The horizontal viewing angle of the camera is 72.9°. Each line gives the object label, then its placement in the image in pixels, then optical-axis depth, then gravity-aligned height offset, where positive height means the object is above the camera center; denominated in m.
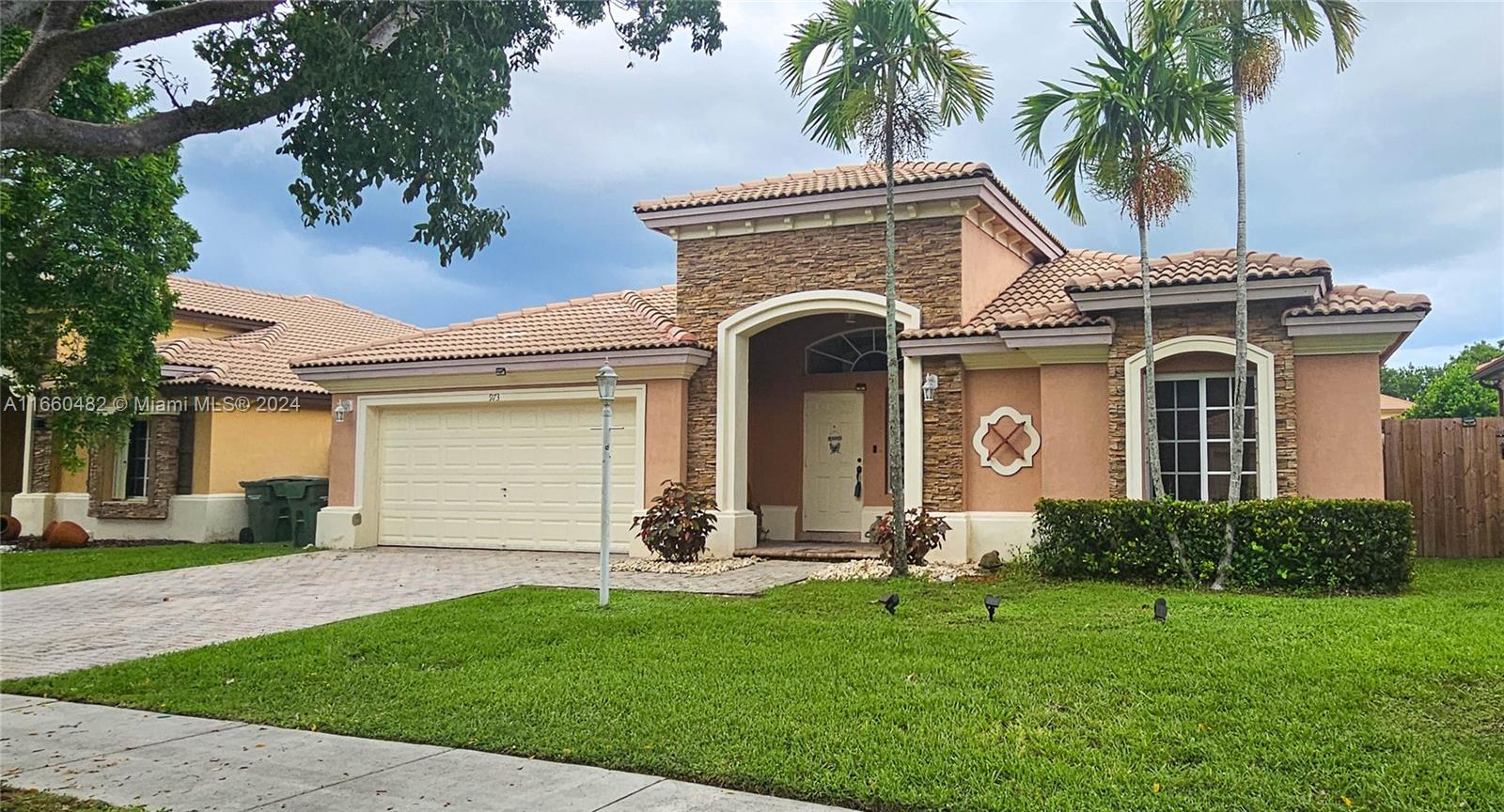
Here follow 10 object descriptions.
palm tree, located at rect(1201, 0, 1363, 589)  11.49 +4.98
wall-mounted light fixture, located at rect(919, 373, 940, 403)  14.34 +1.28
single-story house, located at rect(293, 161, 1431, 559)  12.30 +1.38
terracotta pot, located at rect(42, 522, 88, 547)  19.45 -1.32
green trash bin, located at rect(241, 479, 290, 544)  19.70 -0.79
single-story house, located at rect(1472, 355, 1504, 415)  23.69 +2.70
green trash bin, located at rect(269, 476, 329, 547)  19.44 -0.62
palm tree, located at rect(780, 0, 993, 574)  11.80 +4.74
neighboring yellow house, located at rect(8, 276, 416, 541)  19.89 +0.39
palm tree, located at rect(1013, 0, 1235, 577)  11.56 +4.27
